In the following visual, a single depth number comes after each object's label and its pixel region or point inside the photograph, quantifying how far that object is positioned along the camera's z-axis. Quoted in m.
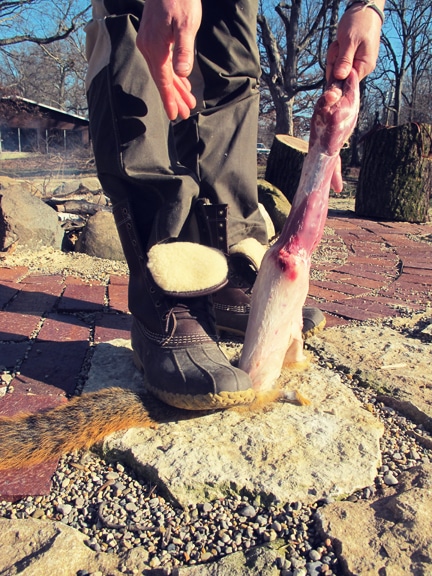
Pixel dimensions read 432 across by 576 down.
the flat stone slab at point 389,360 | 1.53
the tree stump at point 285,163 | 6.03
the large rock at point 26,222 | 3.50
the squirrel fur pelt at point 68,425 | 1.23
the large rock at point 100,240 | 3.48
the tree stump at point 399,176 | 5.84
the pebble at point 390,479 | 1.17
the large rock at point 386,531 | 0.92
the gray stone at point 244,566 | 0.91
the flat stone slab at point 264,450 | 1.13
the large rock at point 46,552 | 0.90
